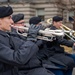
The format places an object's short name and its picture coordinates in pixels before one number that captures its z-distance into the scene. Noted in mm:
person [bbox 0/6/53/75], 3418
